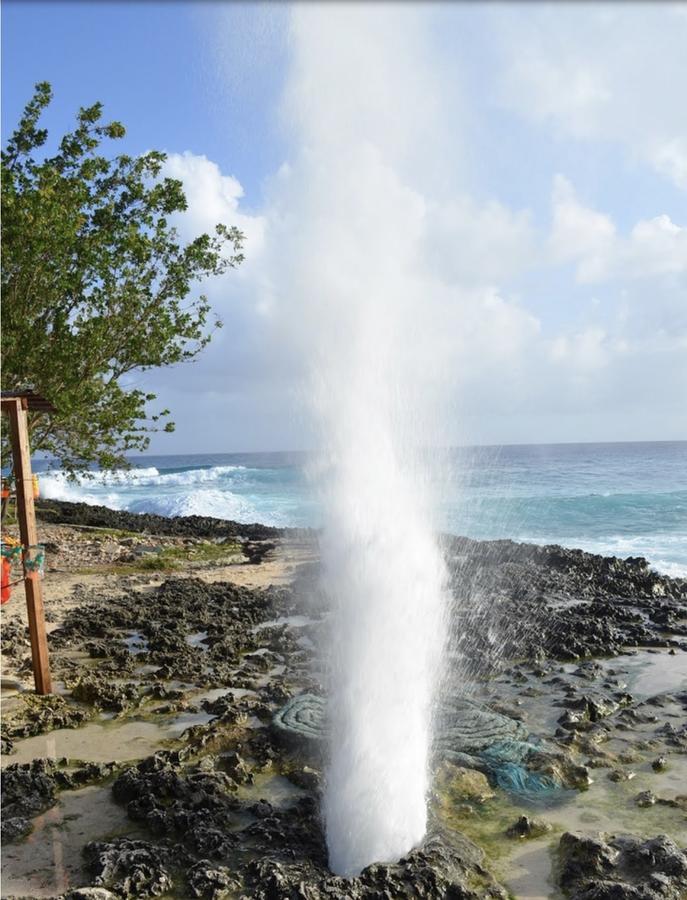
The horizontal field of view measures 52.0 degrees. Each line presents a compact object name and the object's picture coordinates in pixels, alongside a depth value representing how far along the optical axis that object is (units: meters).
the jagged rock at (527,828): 5.66
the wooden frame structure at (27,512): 8.30
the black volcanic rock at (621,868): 4.74
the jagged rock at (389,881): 4.54
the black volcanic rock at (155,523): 27.88
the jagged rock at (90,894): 4.44
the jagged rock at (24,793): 5.55
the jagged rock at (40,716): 7.50
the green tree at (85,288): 11.46
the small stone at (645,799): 6.20
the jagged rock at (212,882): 4.68
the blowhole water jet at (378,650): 5.43
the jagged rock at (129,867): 4.72
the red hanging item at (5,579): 8.43
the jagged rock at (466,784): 6.31
